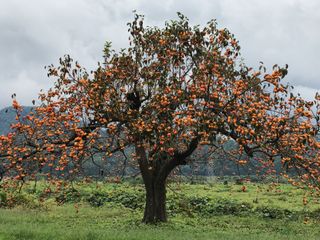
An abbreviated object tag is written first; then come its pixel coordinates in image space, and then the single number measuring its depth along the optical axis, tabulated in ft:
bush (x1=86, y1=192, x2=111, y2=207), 120.66
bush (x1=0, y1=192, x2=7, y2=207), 105.58
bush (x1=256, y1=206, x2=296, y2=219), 99.30
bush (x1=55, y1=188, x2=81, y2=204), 123.92
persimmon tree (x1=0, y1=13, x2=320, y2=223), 54.95
